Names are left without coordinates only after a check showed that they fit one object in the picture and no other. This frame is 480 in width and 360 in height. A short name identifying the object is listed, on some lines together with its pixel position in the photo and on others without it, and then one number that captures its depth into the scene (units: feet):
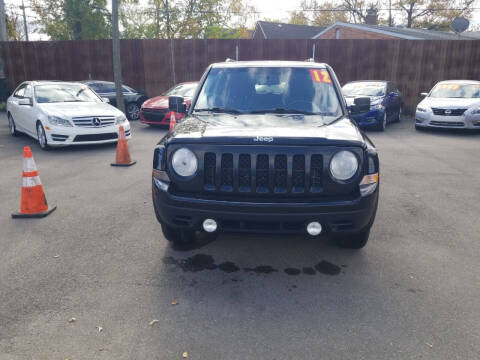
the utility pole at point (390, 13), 155.12
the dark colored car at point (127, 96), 50.30
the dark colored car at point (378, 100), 40.45
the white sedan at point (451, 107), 38.88
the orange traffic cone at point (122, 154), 25.68
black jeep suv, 10.60
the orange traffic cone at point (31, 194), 16.10
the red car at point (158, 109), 40.96
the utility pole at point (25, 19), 150.22
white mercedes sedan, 29.68
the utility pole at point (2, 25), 70.85
